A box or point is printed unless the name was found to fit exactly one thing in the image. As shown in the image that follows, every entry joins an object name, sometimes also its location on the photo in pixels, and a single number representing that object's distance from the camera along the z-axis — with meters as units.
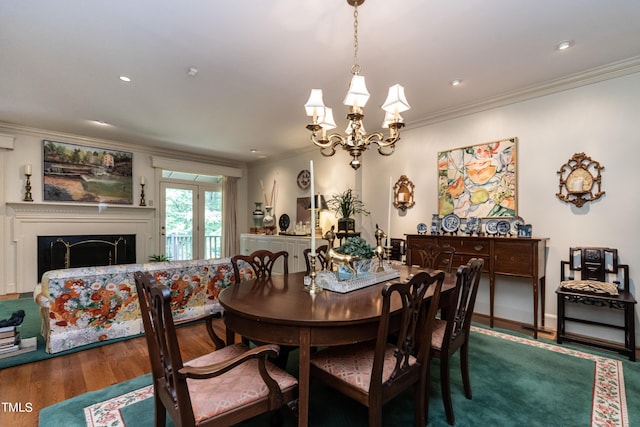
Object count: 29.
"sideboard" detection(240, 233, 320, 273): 5.39
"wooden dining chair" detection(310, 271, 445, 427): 1.35
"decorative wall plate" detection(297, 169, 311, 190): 5.95
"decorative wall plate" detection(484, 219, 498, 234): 3.47
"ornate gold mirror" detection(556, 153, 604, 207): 2.93
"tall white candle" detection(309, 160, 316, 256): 1.71
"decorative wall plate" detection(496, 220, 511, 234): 3.39
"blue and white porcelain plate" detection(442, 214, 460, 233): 3.75
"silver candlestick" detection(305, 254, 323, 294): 1.79
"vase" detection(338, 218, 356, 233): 4.67
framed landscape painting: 5.00
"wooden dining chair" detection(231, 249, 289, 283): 2.32
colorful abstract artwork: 3.44
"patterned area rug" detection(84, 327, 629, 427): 1.77
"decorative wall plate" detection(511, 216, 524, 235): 3.36
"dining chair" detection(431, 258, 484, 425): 1.71
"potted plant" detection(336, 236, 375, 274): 1.96
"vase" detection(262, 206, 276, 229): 6.29
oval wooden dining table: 1.37
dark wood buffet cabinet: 3.00
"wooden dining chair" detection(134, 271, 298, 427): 1.14
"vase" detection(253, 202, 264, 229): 6.53
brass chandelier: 2.00
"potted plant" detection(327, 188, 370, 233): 4.71
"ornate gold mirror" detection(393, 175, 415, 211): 4.31
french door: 6.26
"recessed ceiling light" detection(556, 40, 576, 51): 2.44
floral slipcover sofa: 2.64
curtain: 7.14
